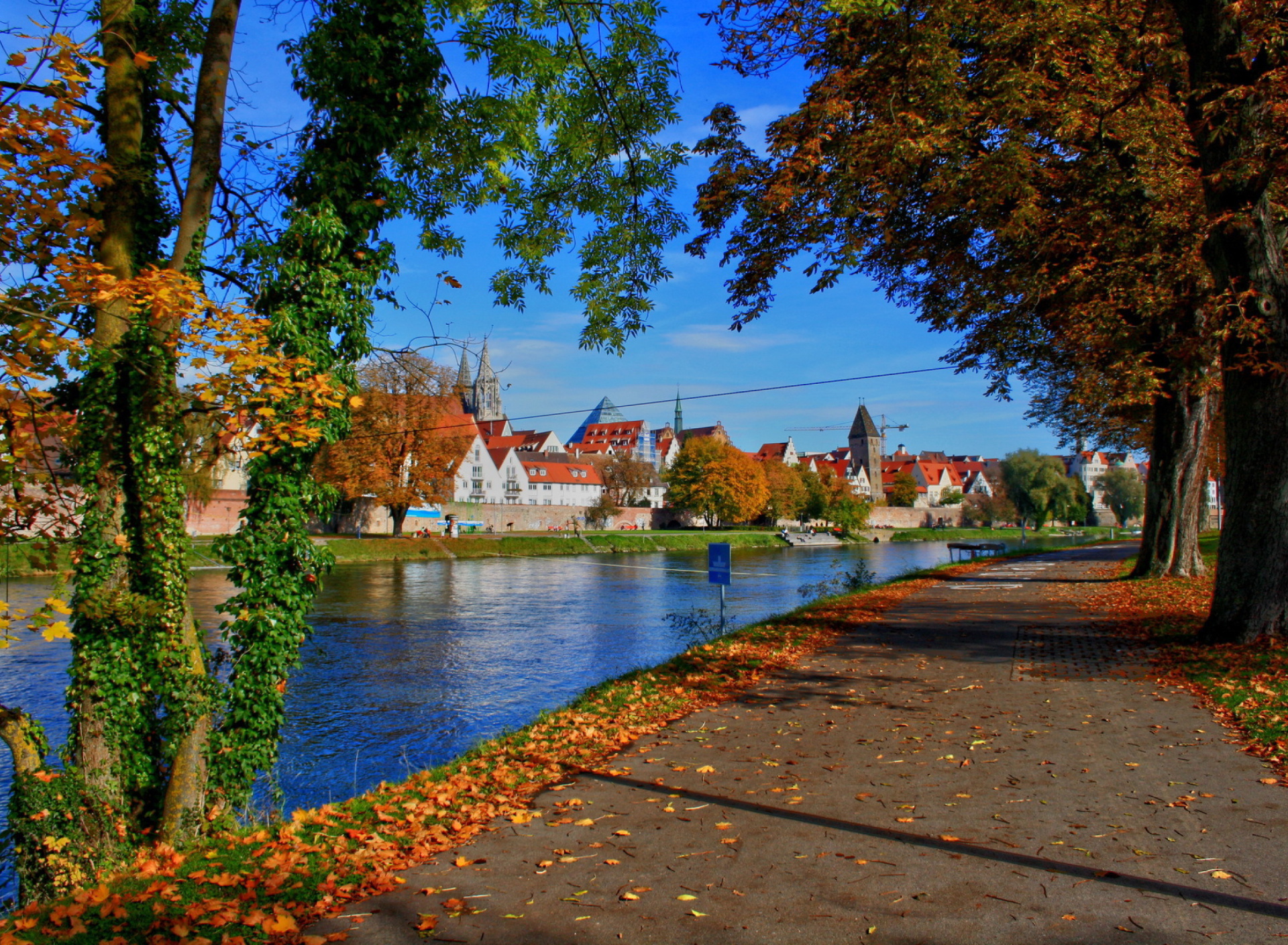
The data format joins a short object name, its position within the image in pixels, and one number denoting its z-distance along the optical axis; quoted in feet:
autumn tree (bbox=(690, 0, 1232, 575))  32.76
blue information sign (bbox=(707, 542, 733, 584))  50.57
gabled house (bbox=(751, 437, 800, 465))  459.32
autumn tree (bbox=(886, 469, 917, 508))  404.57
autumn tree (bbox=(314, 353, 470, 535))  147.13
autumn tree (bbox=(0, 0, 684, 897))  21.04
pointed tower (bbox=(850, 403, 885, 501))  448.24
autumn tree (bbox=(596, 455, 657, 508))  328.08
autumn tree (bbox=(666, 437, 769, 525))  277.85
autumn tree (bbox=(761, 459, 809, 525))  298.15
